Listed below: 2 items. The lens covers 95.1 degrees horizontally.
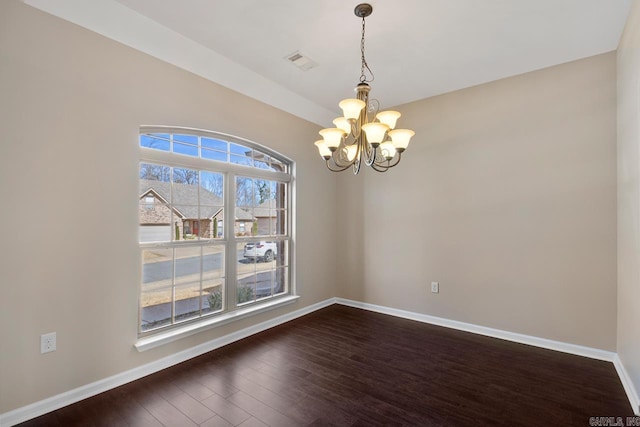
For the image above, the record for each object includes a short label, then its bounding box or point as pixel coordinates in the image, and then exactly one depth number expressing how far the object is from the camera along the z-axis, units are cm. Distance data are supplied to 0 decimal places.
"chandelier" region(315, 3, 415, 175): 205
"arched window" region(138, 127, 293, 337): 265
